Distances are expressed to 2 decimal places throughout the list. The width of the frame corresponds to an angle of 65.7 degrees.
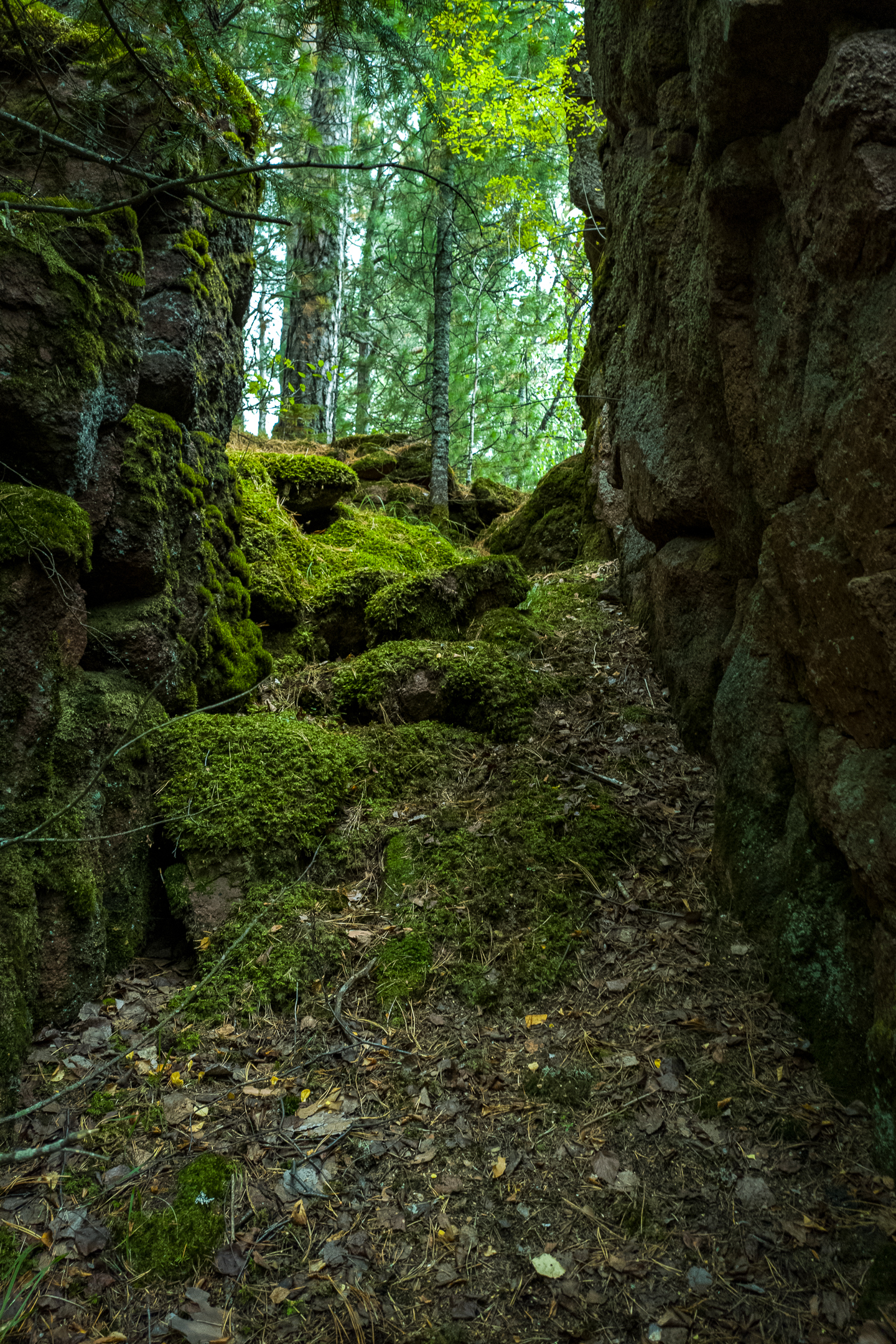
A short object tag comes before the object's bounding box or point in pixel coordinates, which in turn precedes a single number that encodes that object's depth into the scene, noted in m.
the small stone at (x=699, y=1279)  2.05
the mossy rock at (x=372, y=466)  10.15
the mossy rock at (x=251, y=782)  3.72
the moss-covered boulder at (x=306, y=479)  6.72
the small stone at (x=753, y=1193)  2.23
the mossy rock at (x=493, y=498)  10.65
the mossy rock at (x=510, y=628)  5.43
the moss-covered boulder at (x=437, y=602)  5.66
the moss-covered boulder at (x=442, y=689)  4.68
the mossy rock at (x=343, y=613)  5.75
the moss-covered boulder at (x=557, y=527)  7.46
